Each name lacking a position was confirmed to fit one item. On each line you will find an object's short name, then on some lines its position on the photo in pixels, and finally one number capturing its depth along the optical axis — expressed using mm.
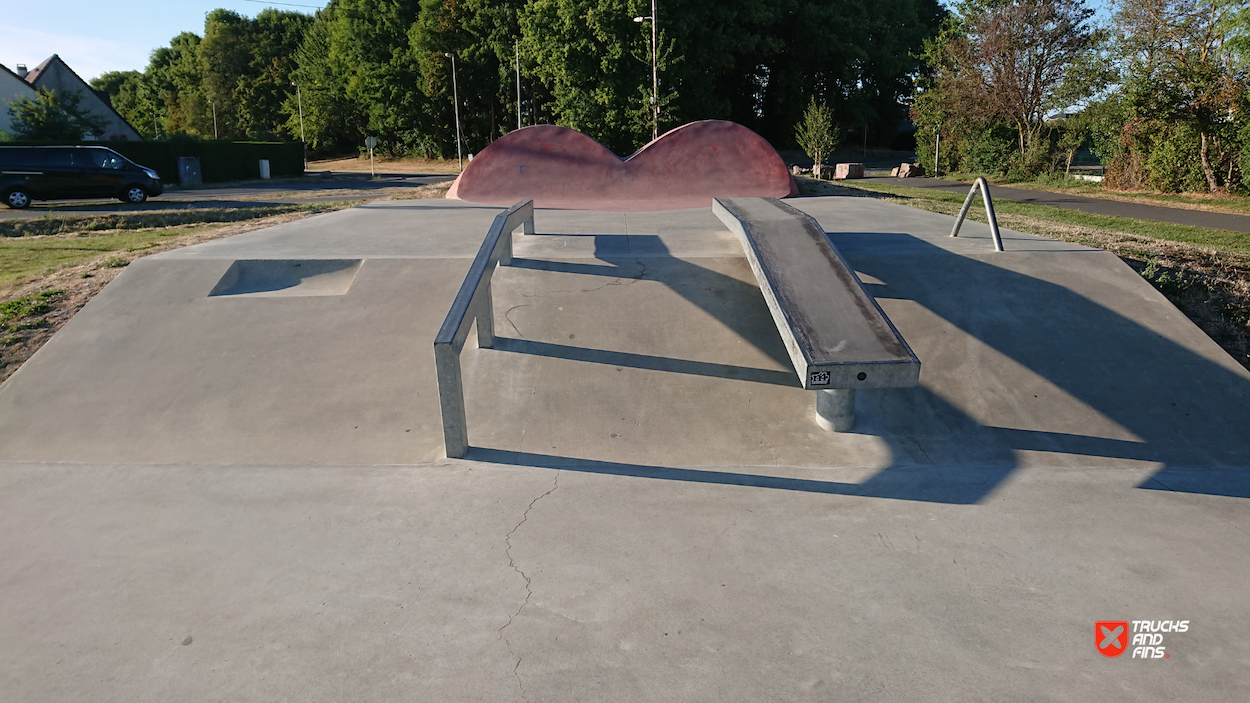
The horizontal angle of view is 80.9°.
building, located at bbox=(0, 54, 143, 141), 41156
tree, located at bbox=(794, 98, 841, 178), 28141
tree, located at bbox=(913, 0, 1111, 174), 28047
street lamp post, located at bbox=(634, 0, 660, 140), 29922
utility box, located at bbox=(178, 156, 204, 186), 33188
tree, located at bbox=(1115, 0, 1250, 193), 19438
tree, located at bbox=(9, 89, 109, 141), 34188
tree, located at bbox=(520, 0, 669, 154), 36378
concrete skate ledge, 4238
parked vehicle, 20047
